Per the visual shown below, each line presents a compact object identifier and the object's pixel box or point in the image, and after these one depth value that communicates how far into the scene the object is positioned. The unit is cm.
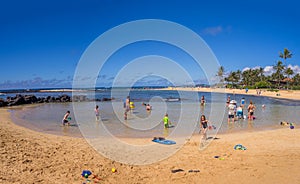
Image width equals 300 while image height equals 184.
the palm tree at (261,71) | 9396
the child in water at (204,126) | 1058
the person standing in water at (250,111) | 1759
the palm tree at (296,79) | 8027
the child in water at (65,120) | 1587
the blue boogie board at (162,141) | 1029
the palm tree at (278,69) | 7562
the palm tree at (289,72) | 7344
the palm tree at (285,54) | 7031
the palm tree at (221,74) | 11588
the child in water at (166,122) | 1474
